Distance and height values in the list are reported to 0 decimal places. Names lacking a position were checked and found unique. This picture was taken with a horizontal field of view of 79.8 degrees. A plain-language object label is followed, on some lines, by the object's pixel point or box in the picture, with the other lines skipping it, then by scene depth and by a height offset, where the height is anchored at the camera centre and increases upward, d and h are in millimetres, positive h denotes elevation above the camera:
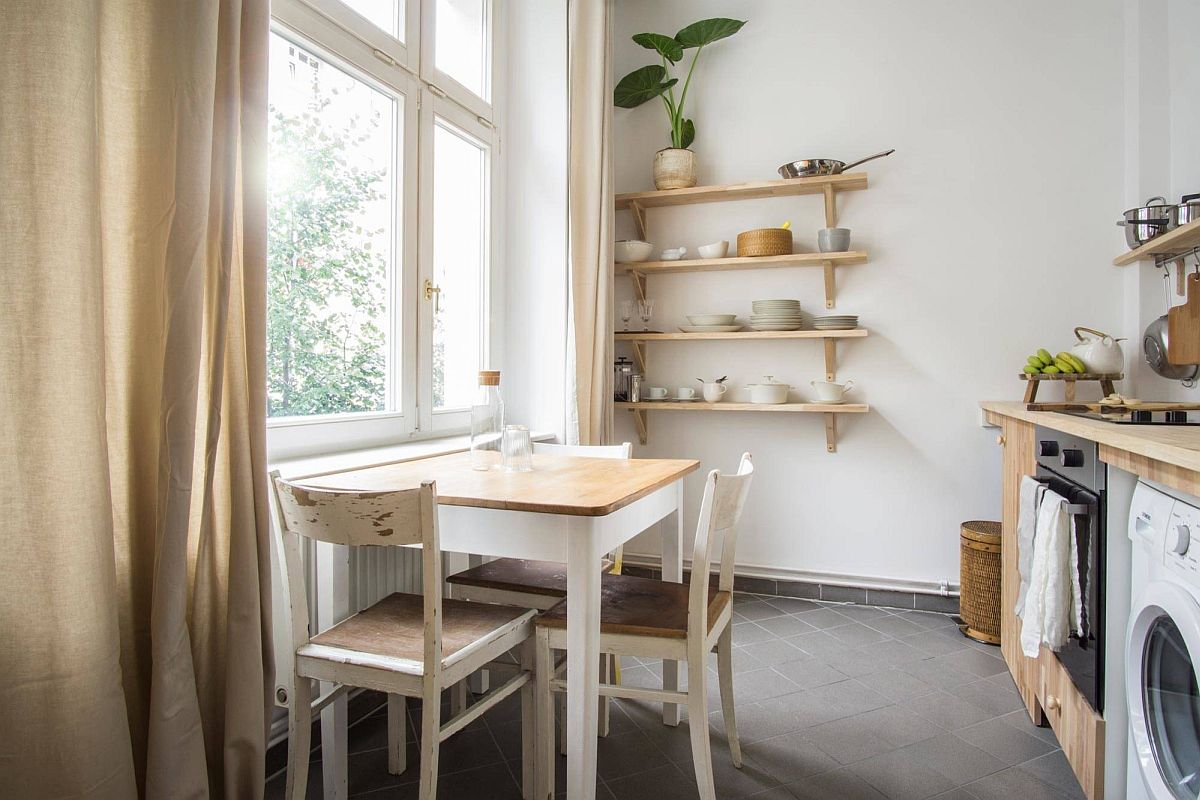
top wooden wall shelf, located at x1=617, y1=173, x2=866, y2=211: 3205 +960
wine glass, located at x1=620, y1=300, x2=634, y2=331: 3689 +433
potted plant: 3330 +1512
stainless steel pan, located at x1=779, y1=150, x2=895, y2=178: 3178 +1009
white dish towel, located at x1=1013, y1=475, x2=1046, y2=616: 1914 -367
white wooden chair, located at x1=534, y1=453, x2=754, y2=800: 1612 -553
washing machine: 1152 -448
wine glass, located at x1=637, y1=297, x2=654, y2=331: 3588 +430
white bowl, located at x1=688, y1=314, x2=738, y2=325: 3393 +353
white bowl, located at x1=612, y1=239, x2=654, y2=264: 3503 +707
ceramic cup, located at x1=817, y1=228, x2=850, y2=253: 3191 +687
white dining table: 1445 -284
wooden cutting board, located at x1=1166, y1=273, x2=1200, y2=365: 2129 +192
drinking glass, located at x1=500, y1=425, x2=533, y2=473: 1979 -152
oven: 1541 -351
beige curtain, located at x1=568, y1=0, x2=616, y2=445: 3168 +837
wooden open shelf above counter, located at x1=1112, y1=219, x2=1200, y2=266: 2334 +530
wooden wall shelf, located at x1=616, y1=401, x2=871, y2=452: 3195 -65
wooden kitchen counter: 1147 -93
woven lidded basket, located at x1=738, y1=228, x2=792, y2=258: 3279 +699
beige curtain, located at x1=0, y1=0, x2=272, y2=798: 1084 -4
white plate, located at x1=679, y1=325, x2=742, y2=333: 3404 +311
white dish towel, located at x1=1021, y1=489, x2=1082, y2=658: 1645 -428
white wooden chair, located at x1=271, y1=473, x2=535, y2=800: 1340 -520
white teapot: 2746 +140
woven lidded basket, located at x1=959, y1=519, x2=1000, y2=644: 2818 -759
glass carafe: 2055 -85
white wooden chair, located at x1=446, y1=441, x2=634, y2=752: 1936 -524
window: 2115 +608
